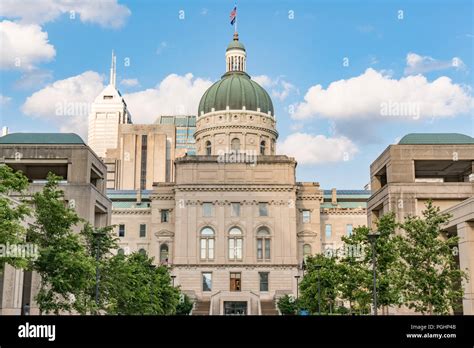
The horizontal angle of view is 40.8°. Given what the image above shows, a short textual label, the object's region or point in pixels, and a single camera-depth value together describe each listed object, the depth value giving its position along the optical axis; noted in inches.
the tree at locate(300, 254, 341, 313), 2028.8
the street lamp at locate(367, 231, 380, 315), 1235.9
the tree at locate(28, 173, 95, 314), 1216.8
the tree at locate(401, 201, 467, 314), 1432.1
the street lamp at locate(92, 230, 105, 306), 1280.8
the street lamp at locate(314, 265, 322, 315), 2022.9
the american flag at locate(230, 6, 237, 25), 4386.1
